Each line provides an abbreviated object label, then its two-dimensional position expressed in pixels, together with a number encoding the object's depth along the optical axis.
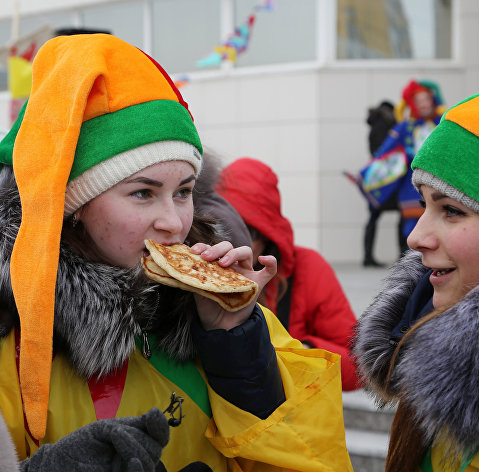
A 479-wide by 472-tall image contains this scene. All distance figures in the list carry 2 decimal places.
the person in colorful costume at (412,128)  7.42
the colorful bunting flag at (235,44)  10.14
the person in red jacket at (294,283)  3.37
